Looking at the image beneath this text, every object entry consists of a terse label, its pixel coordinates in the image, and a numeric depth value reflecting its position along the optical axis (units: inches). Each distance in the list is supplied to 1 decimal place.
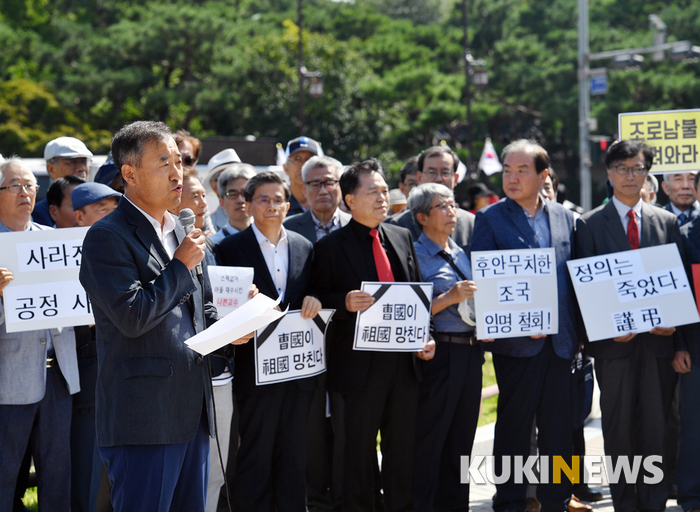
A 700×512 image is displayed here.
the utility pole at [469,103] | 1077.1
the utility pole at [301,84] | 994.8
